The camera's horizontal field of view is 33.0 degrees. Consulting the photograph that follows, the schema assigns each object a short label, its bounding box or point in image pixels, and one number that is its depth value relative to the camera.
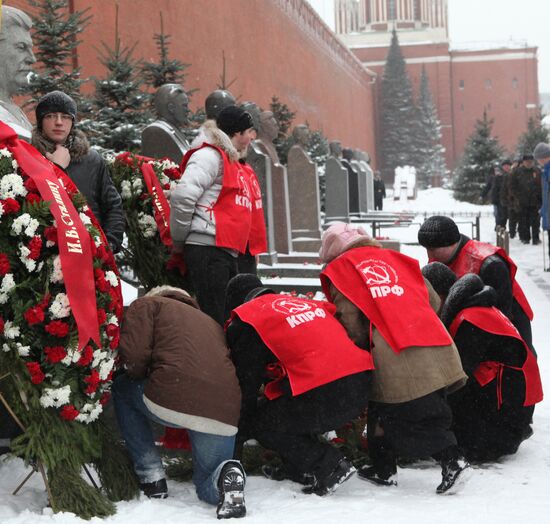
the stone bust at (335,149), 20.91
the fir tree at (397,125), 58.50
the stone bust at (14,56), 4.48
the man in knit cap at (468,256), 4.47
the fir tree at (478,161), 34.97
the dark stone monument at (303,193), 13.47
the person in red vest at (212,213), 4.63
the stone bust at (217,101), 8.23
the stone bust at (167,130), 6.75
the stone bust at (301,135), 15.83
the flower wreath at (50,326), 3.29
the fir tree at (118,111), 9.75
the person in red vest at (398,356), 3.71
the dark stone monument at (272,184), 10.05
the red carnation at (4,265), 3.27
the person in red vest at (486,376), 4.14
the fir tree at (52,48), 9.94
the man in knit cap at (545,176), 11.18
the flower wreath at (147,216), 5.02
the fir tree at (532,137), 34.91
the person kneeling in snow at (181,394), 3.46
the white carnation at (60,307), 3.29
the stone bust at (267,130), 12.15
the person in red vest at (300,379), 3.63
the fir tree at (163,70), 11.52
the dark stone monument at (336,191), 18.19
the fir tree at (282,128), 19.84
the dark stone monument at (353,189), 21.77
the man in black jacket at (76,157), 4.10
